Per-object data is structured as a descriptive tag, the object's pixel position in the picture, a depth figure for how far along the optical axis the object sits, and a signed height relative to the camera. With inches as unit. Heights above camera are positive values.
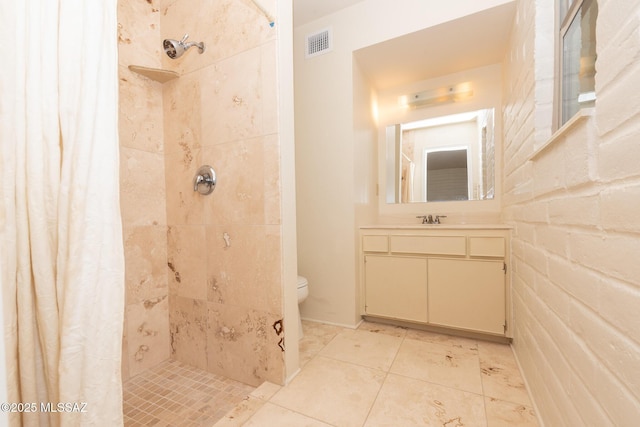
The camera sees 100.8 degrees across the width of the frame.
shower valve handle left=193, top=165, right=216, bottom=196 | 56.5 +7.0
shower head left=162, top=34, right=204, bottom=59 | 56.4 +35.8
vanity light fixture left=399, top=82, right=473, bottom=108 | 89.4 +39.8
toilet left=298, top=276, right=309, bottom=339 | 69.6 -20.9
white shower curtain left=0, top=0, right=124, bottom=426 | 23.5 -0.7
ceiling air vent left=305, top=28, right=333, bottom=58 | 81.9 +53.0
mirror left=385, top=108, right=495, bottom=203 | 86.9 +17.6
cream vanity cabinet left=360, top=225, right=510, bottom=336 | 67.2 -18.4
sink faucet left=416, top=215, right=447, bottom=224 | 90.7 -3.4
